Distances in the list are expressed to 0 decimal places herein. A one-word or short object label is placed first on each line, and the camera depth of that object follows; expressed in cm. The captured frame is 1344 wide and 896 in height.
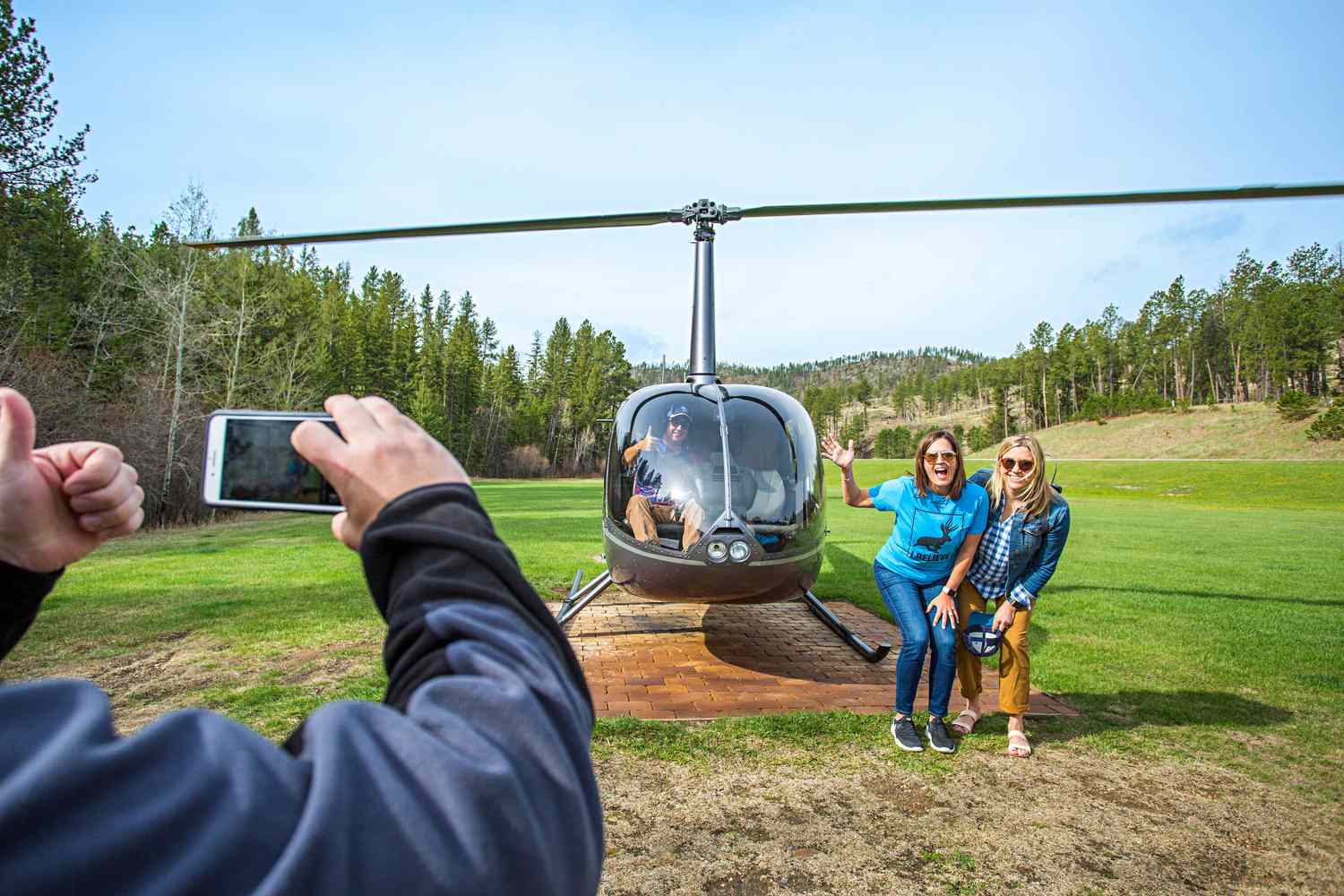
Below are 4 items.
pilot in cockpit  502
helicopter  491
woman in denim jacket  455
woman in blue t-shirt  455
